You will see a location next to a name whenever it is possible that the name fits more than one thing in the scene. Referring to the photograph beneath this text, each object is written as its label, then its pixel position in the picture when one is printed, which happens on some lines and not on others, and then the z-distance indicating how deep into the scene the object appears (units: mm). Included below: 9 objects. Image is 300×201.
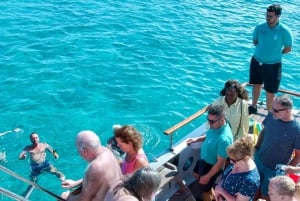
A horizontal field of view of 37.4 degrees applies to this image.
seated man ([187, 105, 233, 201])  5844
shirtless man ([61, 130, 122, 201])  4769
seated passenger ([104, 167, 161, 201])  4113
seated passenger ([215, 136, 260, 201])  5129
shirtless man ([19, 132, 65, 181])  9383
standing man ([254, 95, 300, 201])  5840
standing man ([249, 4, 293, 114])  8508
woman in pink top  5406
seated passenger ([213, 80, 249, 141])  6590
